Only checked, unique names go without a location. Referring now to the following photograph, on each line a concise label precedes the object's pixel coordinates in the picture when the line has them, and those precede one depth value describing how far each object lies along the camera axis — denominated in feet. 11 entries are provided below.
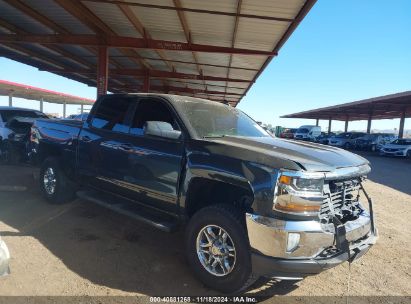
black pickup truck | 10.70
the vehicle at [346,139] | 113.60
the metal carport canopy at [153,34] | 32.01
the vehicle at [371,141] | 106.83
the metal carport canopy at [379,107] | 87.16
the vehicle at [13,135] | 34.53
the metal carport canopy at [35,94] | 105.17
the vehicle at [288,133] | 151.10
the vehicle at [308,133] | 143.54
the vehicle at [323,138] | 123.56
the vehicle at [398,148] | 82.17
